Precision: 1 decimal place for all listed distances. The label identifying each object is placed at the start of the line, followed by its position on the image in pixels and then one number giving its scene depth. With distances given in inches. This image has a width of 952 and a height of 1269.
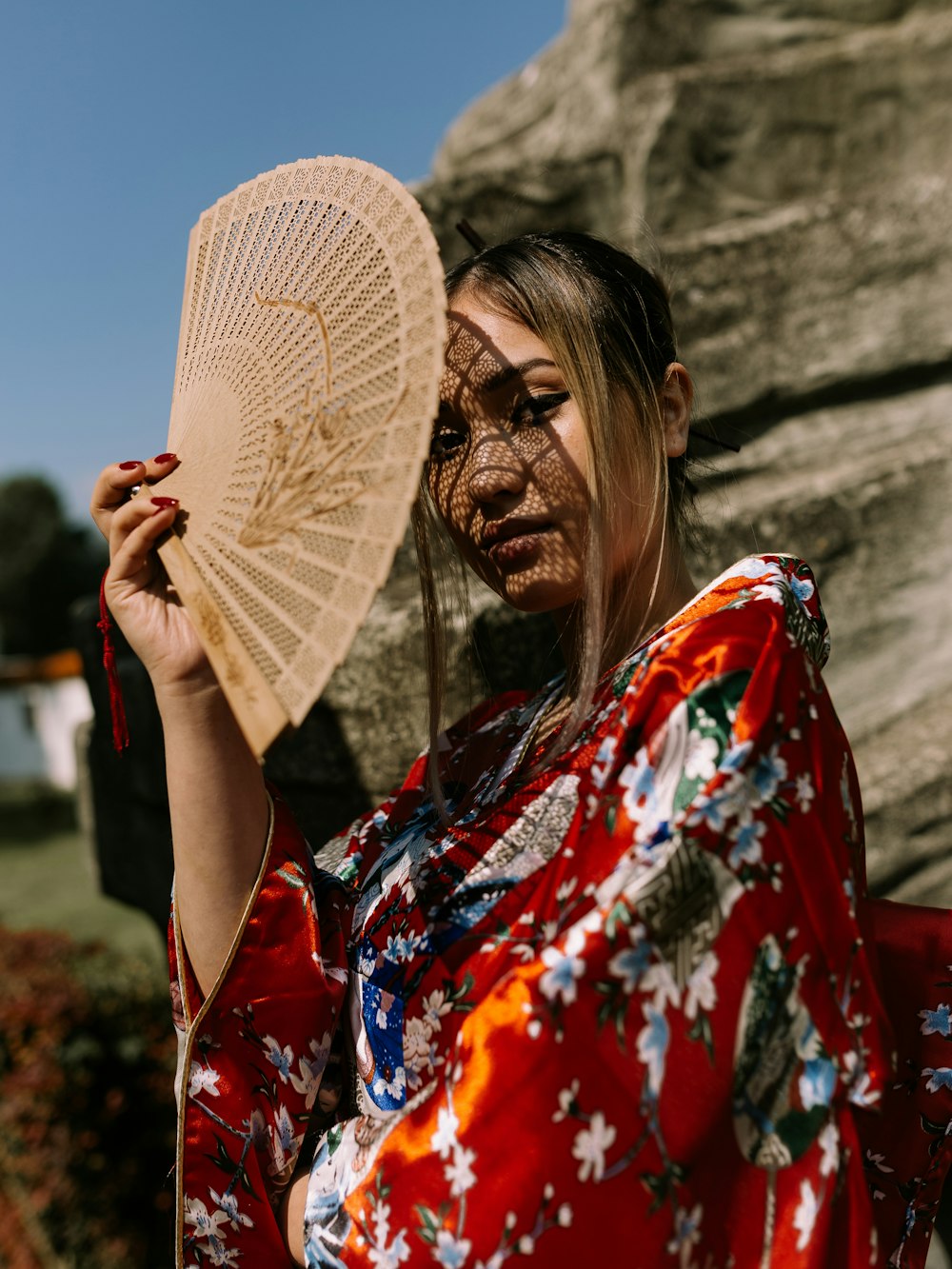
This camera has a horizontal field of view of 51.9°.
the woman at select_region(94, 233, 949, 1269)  35.6
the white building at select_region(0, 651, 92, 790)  835.4
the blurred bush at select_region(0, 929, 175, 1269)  135.8
